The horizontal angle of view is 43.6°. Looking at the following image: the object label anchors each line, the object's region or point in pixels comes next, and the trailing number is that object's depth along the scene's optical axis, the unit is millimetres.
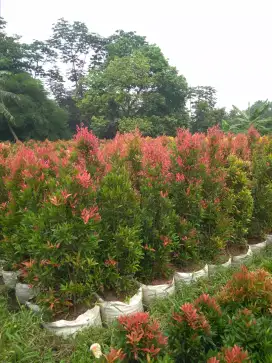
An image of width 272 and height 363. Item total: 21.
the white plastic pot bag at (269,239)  4978
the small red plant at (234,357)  1689
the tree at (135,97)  24922
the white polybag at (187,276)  3520
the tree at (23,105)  24734
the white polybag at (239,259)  4176
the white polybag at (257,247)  4602
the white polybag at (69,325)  2639
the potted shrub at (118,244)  2900
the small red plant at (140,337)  1870
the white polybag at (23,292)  3309
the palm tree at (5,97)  22131
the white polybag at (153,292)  3223
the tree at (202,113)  31125
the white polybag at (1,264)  3940
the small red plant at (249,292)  2225
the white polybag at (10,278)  3646
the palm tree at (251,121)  22956
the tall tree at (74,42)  37062
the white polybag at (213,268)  3840
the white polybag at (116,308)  2889
